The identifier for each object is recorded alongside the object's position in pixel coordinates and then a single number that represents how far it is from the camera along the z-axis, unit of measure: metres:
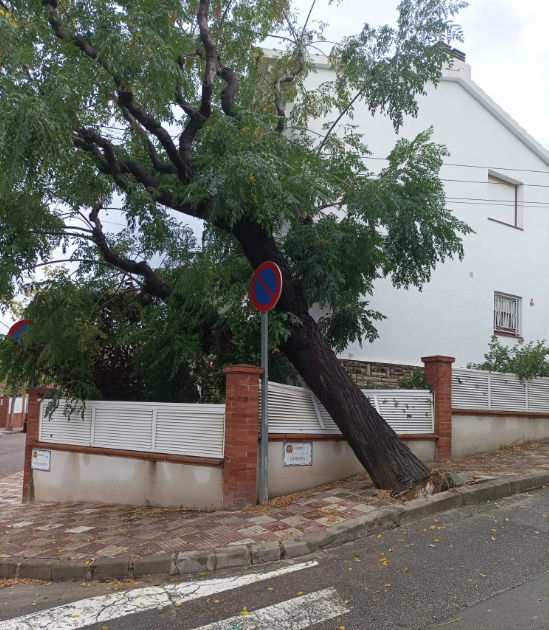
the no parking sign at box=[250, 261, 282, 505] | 6.64
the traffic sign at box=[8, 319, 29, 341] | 8.36
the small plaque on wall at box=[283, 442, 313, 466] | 7.17
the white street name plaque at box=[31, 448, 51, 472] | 9.07
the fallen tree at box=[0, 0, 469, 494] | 6.95
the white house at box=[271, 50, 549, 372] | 12.33
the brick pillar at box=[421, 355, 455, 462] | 8.89
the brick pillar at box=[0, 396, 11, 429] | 32.91
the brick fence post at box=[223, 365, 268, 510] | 6.54
